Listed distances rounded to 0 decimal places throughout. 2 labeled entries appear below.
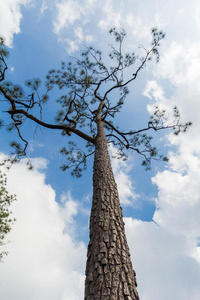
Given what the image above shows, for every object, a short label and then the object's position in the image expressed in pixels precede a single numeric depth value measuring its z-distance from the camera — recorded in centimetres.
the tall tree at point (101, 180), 124
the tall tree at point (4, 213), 671
